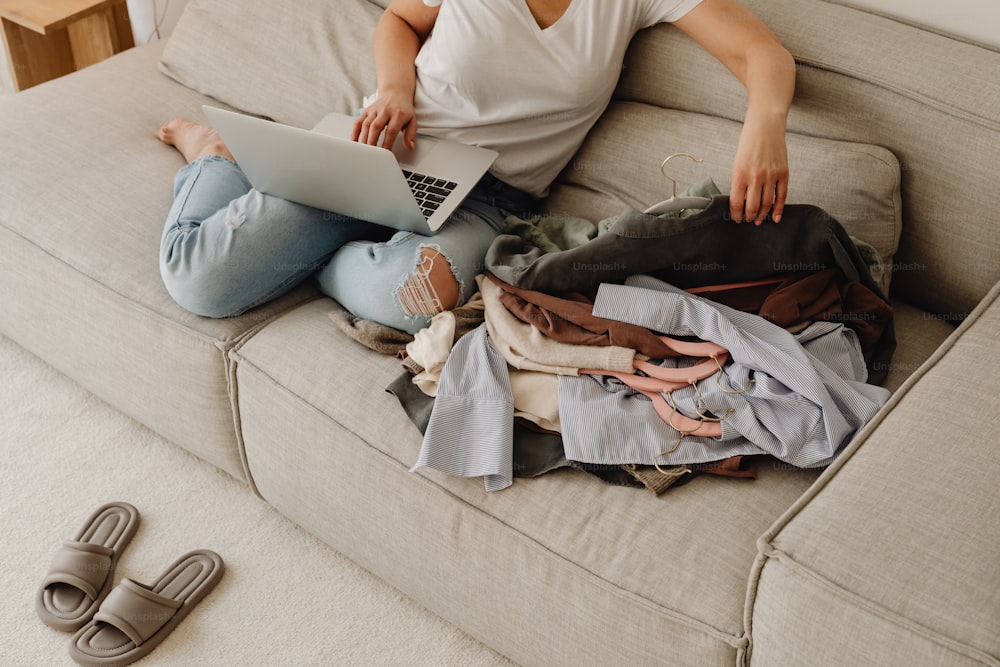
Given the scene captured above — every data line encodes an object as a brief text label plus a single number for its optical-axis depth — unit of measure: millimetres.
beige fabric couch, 1008
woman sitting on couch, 1446
